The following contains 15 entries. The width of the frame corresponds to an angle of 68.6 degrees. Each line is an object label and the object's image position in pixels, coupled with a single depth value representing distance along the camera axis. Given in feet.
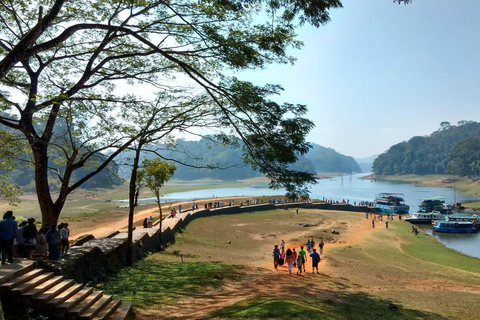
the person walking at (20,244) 28.87
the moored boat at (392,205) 187.62
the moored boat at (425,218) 151.02
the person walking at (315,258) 52.13
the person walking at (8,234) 25.98
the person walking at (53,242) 30.35
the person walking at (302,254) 51.90
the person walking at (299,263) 51.06
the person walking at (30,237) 29.01
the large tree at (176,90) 32.40
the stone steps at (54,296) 22.08
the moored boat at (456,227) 130.31
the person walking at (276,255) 55.93
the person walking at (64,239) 34.50
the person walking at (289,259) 52.16
